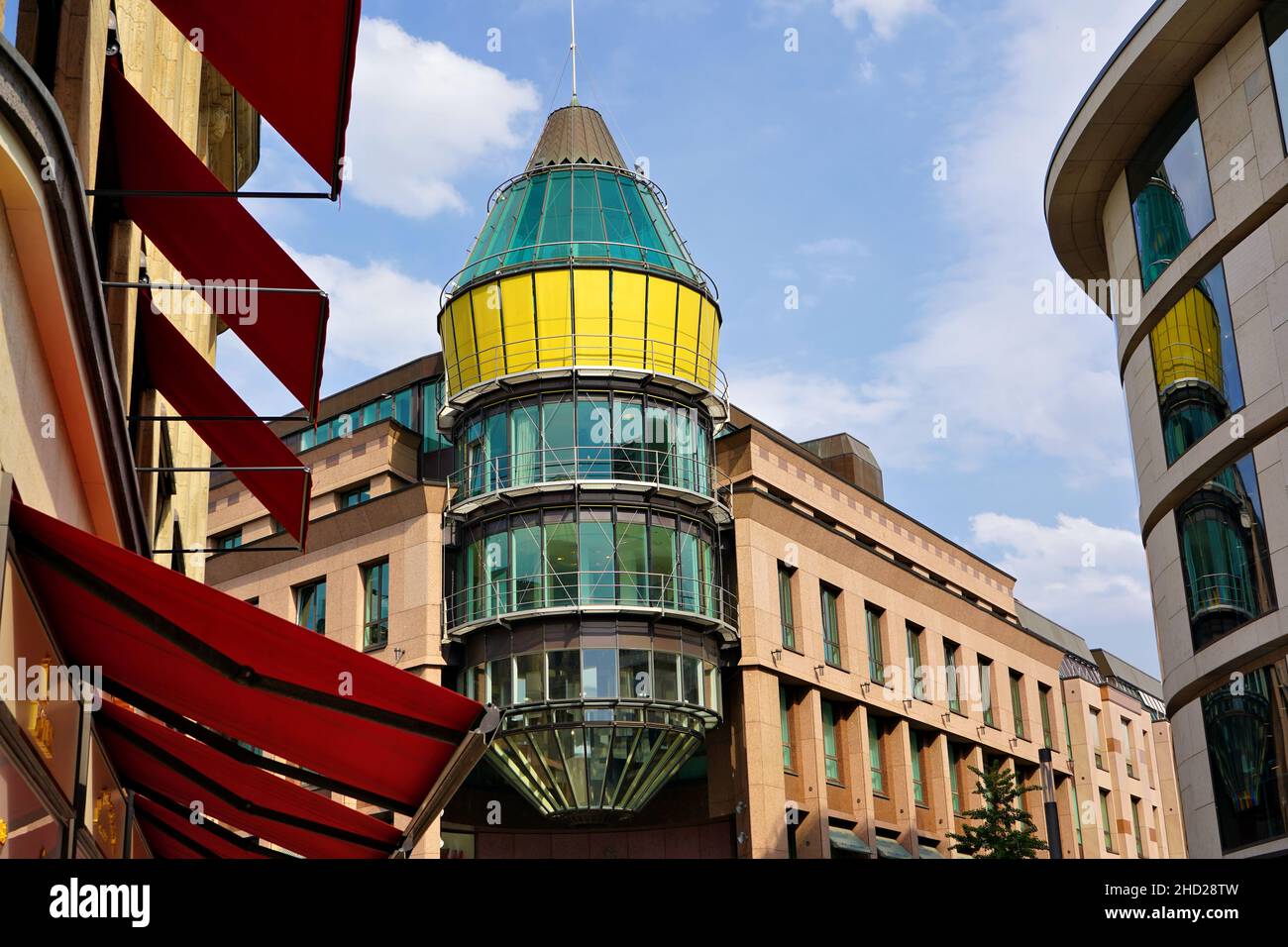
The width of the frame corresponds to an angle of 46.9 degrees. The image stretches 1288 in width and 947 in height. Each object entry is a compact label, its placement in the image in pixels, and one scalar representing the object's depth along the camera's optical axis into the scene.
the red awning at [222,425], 12.86
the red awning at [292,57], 7.52
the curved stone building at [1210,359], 22.39
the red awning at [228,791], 9.86
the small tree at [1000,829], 38.62
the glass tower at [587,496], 35.28
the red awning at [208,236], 10.46
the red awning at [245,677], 6.91
